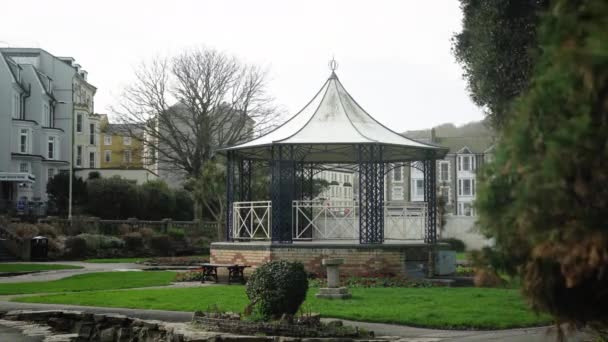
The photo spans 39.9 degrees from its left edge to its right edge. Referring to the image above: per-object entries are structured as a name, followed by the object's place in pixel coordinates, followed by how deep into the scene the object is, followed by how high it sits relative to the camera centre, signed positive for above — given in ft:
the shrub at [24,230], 133.92 -1.45
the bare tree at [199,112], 174.29 +22.93
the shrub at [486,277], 22.16 -1.50
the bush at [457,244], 172.04 -4.80
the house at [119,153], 180.54 +18.60
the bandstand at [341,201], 76.23 +1.98
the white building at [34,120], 192.13 +25.49
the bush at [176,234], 156.65 -2.45
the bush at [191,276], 81.20 -5.43
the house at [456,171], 259.19 +15.90
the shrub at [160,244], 149.89 -4.24
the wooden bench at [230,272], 76.48 -4.78
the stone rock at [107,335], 49.98 -6.82
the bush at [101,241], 138.31 -3.45
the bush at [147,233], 150.51 -2.18
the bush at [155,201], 180.45 +4.30
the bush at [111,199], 175.94 +4.67
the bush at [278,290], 44.52 -3.69
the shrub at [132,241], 146.51 -3.51
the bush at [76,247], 134.41 -4.19
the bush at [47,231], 139.33 -1.67
